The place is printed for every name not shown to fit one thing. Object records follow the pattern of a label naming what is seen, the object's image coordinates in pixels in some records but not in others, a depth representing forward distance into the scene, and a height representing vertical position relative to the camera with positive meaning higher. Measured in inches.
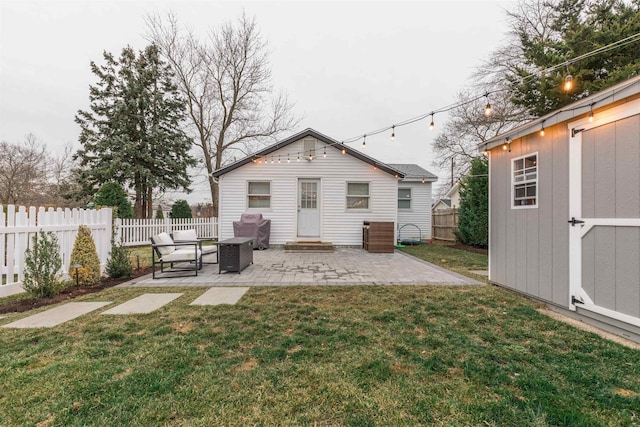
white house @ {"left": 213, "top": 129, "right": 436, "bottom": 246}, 376.8 +36.8
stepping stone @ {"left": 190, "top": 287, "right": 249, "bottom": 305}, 141.6 -48.3
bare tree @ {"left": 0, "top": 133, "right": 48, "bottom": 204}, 615.1 +111.4
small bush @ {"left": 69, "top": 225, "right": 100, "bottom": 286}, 176.4 -30.9
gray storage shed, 104.3 +4.2
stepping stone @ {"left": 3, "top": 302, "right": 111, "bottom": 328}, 112.5 -49.1
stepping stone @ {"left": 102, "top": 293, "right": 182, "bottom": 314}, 129.0 -49.0
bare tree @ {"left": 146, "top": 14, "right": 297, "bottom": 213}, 571.2 +311.4
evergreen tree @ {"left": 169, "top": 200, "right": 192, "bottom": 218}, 485.7 +10.8
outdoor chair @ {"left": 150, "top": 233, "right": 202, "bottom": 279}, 201.9 -31.5
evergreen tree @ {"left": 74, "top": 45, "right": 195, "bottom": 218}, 518.3 +184.5
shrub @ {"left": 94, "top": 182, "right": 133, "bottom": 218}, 411.5 +28.6
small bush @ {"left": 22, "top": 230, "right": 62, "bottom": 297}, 145.6 -30.9
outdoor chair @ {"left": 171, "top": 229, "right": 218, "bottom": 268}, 230.8 -20.9
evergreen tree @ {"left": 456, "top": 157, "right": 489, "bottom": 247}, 370.0 +19.8
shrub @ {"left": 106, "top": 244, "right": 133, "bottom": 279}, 196.7 -38.3
